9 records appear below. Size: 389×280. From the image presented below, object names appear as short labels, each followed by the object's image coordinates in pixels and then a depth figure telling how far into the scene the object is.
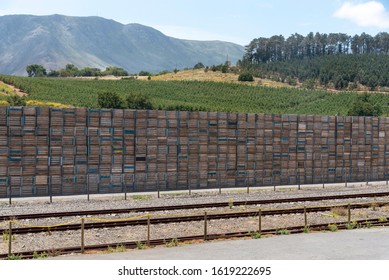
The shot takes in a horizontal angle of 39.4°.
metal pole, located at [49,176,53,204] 31.15
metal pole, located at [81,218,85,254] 16.23
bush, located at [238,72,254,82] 133.50
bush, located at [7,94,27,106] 65.73
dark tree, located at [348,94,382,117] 85.67
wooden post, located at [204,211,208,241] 18.27
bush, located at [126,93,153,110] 78.44
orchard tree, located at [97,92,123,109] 75.75
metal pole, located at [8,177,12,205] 31.00
